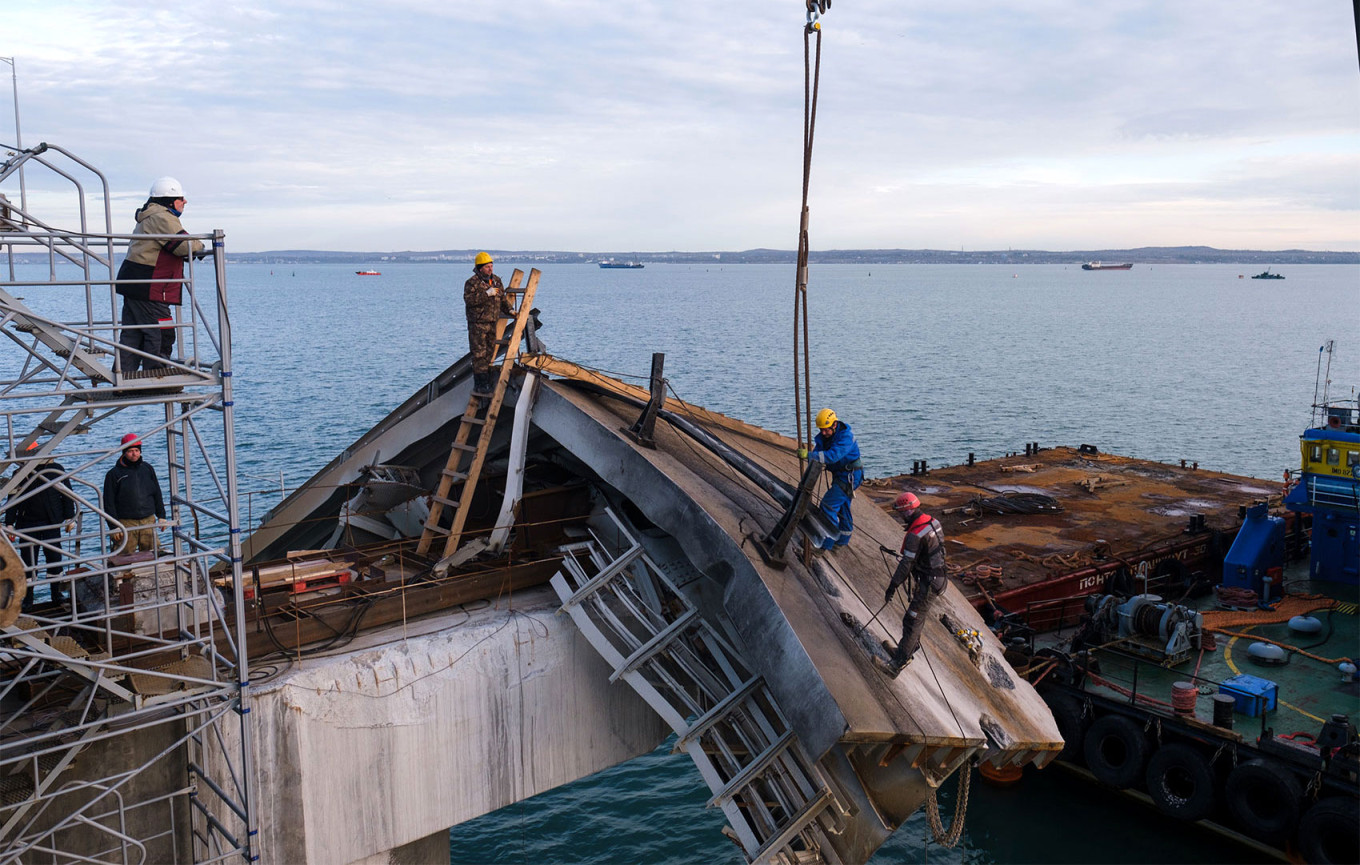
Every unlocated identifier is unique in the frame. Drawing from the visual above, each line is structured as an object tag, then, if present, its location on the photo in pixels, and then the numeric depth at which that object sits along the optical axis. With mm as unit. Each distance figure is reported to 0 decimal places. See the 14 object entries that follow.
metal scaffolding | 9555
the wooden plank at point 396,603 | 12281
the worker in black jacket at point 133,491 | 11609
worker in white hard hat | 10844
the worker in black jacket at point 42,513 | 11781
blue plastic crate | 18250
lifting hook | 11203
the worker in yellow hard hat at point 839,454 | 12320
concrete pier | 11289
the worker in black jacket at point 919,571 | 11227
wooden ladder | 14703
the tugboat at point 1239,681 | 16672
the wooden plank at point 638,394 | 15398
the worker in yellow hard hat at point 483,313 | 15273
